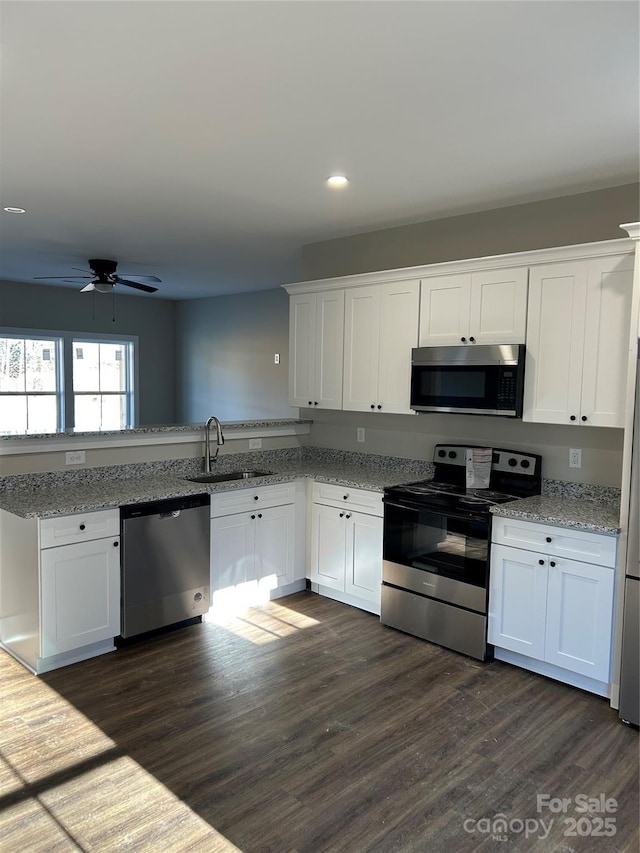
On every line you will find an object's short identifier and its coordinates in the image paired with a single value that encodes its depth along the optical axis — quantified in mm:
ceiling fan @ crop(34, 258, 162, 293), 5902
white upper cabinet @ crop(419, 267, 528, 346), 3477
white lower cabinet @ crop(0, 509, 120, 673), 3127
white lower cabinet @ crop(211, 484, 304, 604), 3904
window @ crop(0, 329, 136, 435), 7754
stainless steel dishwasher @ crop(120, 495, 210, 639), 3441
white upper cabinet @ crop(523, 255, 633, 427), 3094
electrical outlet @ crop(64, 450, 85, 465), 3732
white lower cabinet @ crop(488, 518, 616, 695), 2961
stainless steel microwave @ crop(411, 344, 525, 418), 3439
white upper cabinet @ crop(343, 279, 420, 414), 4031
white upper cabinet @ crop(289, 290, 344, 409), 4465
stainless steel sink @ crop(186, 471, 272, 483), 4289
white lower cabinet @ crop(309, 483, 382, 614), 3961
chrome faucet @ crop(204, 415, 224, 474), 4343
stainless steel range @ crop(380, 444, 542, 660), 3412
